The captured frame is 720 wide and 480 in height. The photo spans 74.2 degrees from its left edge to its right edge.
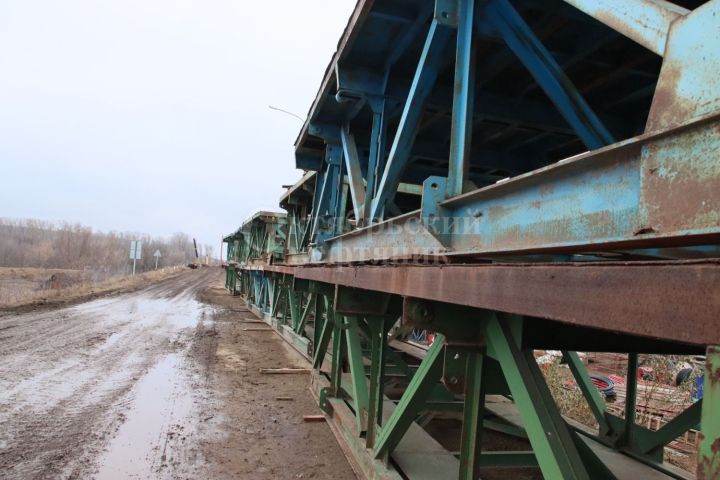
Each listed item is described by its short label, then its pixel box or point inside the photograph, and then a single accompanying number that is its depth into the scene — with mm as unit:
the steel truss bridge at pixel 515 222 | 1063
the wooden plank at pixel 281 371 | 7988
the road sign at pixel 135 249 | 31391
